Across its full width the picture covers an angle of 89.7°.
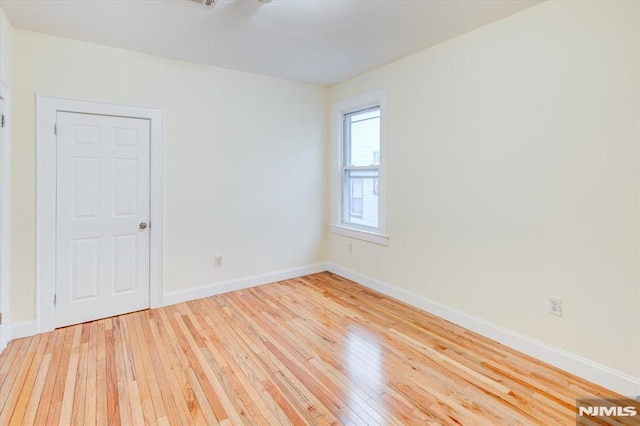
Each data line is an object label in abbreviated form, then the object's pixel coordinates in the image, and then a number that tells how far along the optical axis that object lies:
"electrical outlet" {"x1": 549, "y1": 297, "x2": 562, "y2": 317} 2.31
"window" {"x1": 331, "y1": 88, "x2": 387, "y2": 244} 3.79
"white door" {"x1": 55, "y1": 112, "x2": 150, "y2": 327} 2.90
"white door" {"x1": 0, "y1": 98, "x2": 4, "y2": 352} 2.48
